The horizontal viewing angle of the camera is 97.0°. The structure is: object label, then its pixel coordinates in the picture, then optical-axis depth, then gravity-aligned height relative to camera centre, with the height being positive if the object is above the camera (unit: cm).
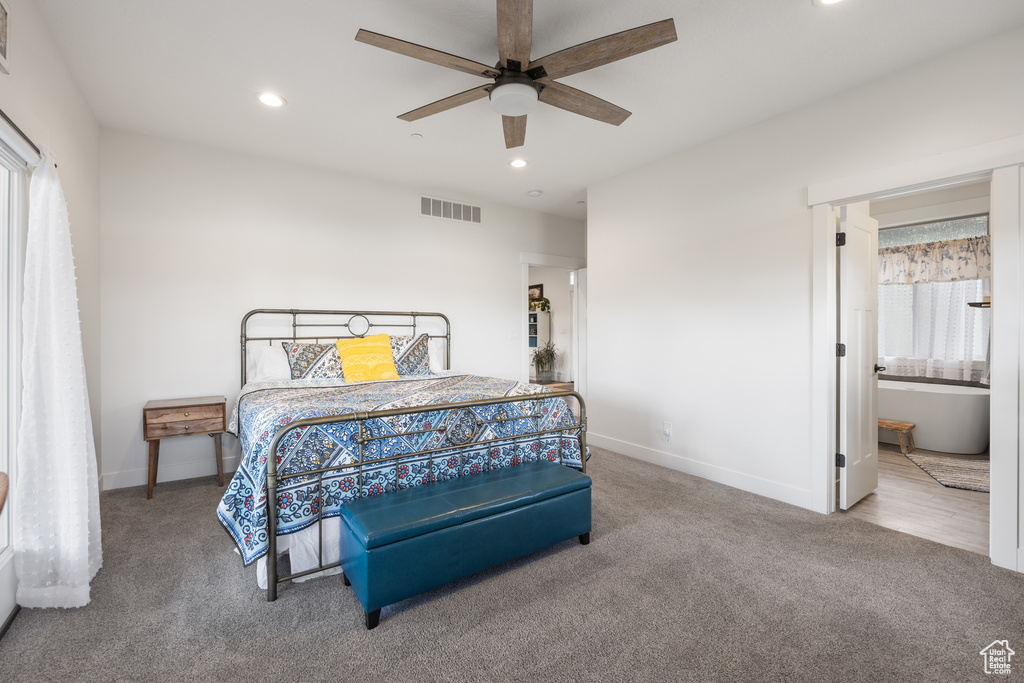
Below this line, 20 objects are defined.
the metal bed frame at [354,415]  191 -40
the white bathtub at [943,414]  404 -87
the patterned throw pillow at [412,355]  404 -24
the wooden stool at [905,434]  423 -107
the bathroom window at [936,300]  443 +20
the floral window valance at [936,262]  441 +59
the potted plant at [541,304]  880 +43
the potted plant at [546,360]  891 -67
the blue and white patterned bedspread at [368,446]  195 -57
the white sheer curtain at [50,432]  183 -41
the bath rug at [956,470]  336 -122
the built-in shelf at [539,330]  915 -7
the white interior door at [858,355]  290 -23
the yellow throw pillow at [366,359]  367 -25
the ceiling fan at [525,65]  186 +122
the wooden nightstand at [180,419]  310 -61
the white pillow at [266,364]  358 -27
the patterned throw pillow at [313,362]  363 -26
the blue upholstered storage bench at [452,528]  177 -87
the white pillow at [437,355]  430 -27
